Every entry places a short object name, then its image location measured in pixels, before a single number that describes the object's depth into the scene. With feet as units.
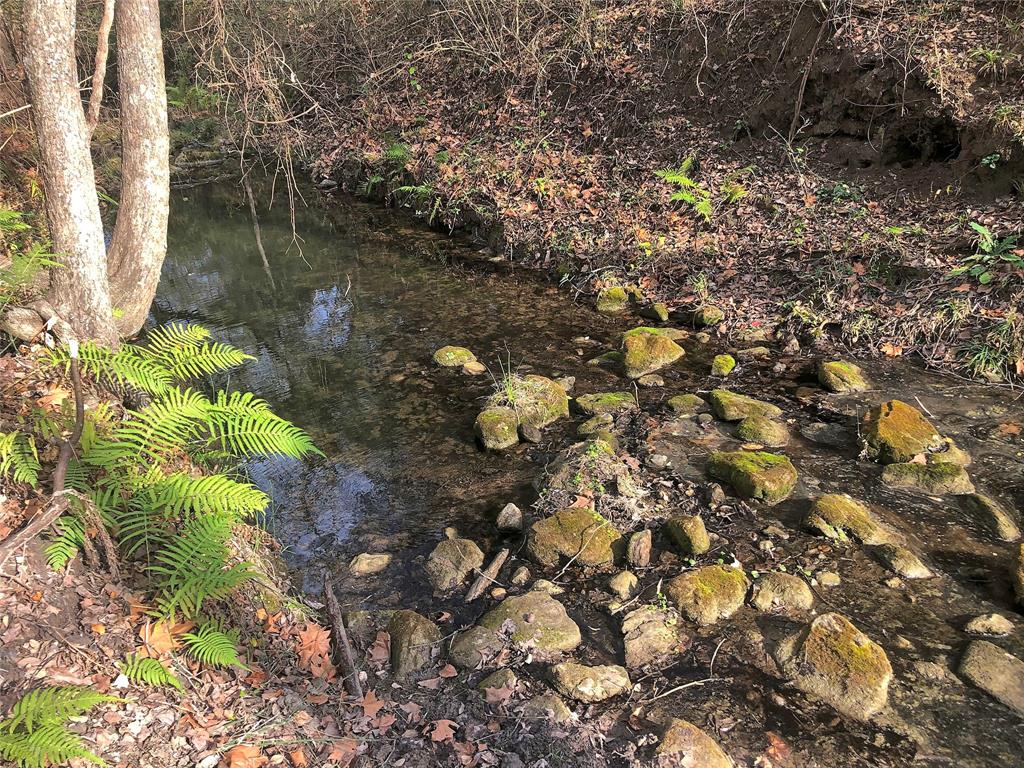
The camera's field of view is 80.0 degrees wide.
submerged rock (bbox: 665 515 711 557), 13.50
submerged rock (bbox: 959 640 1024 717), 10.11
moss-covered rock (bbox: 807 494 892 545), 13.67
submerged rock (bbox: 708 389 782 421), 18.67
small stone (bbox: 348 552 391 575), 13.85
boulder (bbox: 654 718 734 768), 9.10
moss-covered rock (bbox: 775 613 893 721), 10.15
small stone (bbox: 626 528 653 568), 13.47
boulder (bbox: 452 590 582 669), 11.39
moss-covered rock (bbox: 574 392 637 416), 19.63
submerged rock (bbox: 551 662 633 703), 10.51
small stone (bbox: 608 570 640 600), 12.75
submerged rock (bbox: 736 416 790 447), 17.57
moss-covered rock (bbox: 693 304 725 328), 24.67
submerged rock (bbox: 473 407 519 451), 18.20
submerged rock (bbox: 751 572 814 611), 12.14
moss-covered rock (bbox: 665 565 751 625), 12.09
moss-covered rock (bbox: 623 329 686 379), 21.98
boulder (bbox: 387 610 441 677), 11.18
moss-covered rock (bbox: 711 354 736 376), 21.56
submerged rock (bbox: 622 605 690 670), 11.32
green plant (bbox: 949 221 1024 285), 21.02
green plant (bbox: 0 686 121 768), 6.62
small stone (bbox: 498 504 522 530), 14.92
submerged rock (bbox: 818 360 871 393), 19.71
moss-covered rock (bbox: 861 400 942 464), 16.15
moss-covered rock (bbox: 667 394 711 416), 19.42
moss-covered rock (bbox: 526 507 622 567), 13.67
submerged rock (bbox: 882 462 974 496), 15.02
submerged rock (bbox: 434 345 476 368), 23.11
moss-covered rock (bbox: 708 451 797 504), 15.15
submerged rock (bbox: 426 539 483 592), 13.43
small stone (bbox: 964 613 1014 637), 11.30
